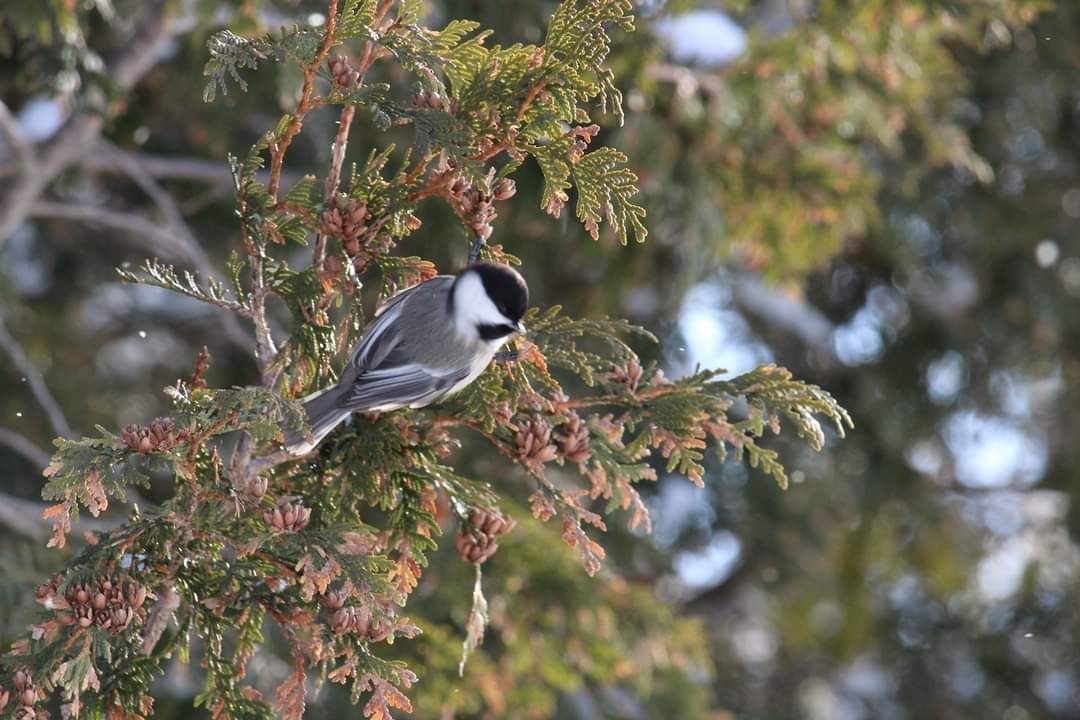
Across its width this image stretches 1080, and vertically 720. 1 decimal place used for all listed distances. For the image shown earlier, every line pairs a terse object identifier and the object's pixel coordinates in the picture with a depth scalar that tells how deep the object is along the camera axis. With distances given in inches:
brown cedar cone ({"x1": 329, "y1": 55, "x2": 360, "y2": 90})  166.9
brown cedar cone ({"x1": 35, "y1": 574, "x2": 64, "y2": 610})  152.0
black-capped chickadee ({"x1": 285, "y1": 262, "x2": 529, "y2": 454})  182.4
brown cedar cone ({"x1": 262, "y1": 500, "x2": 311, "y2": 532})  158.9
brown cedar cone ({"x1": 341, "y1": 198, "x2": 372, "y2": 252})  172.7
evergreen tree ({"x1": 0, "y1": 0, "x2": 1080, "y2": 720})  310.7
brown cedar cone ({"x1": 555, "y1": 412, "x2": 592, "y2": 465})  179.5
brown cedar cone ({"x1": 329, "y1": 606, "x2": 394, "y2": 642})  160.7
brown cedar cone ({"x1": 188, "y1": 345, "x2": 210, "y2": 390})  167.8
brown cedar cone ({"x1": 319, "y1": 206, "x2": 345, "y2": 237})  172.1
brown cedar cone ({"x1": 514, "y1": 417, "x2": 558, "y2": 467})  177.2
